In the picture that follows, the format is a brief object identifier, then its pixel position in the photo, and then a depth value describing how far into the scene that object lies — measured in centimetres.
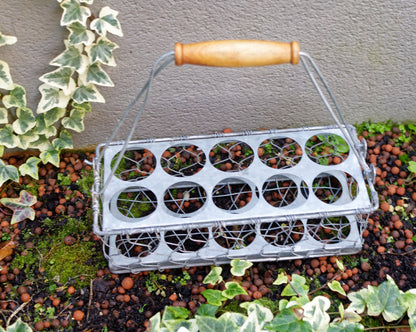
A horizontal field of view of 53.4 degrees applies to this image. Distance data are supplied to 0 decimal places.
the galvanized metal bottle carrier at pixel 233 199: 42
